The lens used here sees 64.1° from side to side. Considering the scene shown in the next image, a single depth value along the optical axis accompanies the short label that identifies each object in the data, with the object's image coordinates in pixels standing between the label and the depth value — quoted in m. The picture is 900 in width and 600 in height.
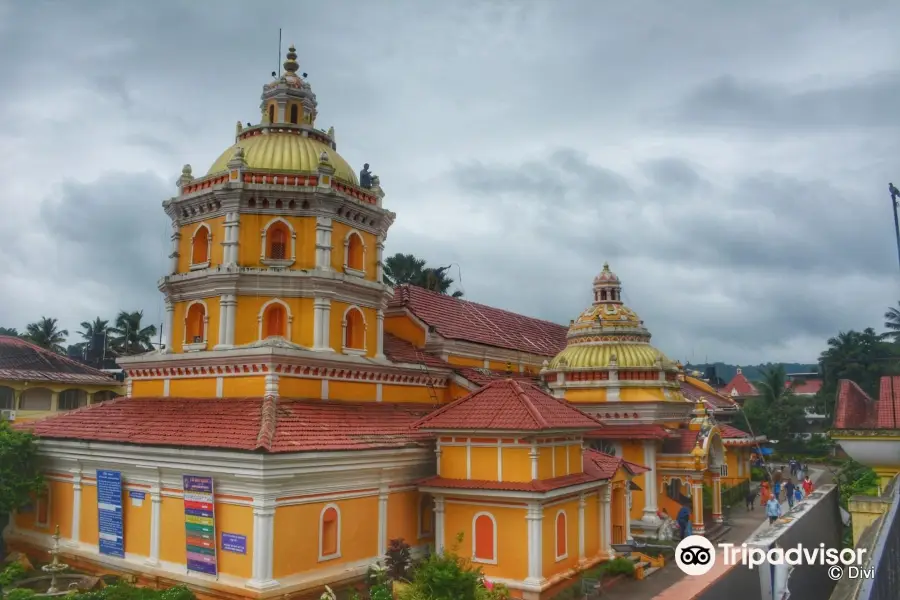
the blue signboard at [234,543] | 15.29
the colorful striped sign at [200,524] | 15.74
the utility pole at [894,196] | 17.28
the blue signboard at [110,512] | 17.77
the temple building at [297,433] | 15.81
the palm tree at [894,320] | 65.38
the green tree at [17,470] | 19.05
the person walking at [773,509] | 25.33
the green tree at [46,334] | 55.47
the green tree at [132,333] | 55.81
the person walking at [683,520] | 25.55
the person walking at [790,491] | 30.75
